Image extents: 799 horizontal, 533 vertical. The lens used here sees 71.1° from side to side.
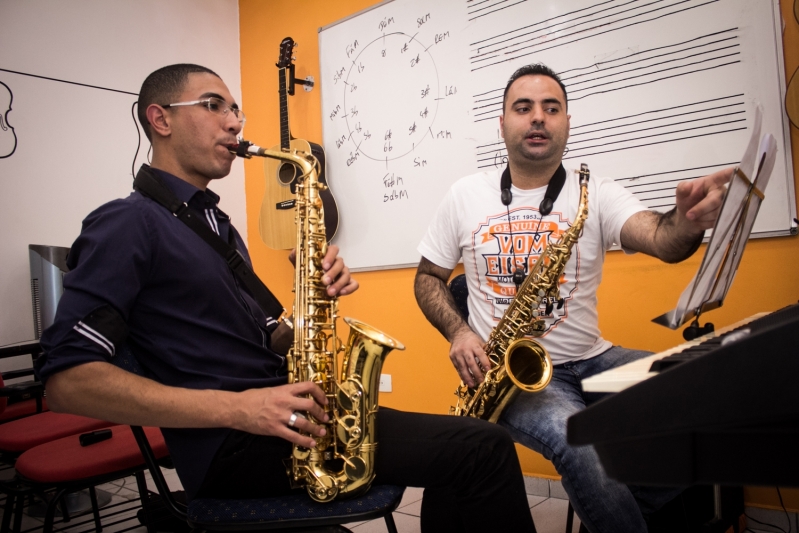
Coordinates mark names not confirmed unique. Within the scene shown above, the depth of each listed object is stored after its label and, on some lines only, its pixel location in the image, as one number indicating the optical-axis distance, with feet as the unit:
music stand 3.60
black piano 1.98
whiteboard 8.13
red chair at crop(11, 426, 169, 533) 6.17
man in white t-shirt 6.38
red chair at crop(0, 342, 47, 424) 8.36
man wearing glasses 4.32
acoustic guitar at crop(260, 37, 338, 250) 12.57
